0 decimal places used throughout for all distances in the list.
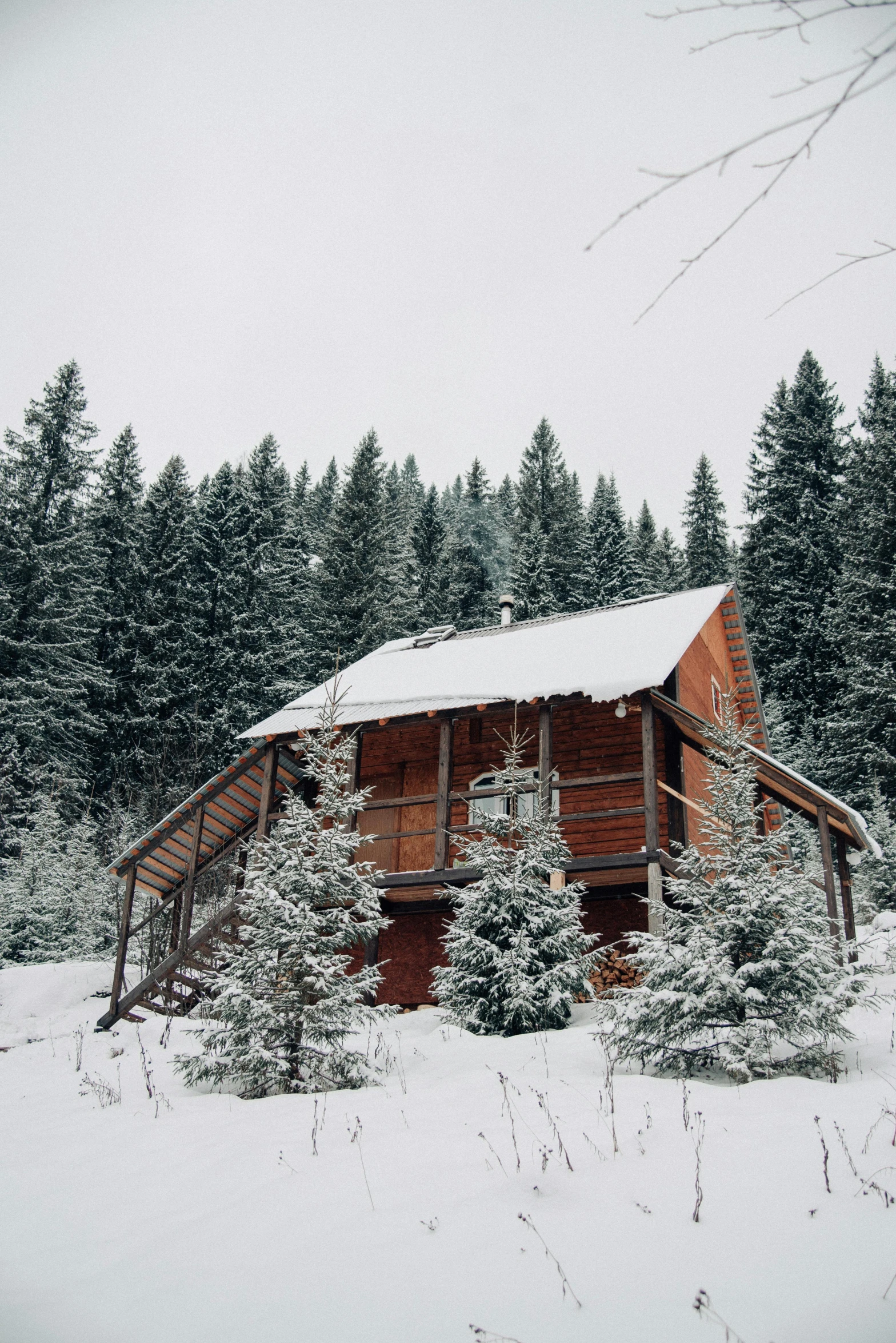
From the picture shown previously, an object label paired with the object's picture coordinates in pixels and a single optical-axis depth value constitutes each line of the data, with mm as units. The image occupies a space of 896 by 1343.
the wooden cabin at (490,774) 12367
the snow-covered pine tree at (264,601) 31203
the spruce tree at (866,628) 24531
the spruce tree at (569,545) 36531
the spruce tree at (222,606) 30156
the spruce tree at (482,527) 58131
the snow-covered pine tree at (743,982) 6742
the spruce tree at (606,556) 35375
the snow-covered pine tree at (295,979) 7758
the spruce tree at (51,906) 20453
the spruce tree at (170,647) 28500
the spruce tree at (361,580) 33031
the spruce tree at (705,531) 38750
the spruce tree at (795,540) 31016
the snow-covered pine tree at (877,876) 19688
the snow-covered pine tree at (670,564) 39188
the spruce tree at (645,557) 35938
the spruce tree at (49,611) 27203
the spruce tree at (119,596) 30484
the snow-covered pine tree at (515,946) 9320
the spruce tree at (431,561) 38156
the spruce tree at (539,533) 36469
